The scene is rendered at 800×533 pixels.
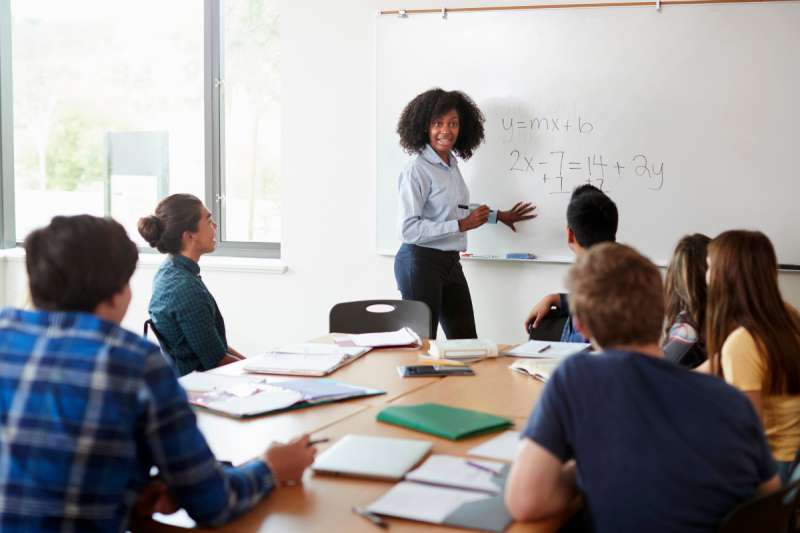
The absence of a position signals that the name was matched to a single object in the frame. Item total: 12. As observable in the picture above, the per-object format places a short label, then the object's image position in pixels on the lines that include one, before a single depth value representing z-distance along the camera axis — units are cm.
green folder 153
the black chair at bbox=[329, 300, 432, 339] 303
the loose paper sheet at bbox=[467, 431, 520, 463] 141
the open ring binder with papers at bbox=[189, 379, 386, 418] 172
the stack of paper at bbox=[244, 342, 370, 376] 213
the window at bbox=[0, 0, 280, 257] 418
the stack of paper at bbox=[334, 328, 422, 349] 252
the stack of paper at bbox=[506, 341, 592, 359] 233
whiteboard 322
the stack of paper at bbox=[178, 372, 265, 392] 192
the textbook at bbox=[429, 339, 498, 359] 231
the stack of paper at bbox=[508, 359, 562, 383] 205
